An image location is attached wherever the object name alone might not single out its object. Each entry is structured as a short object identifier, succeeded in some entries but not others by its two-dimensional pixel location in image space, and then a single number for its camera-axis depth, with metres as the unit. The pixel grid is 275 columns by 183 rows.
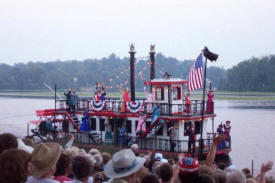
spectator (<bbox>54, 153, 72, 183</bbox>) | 11.87
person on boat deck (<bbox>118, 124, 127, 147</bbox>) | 48.53
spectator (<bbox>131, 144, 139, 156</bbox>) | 22.95
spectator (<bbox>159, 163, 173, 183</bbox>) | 12.61
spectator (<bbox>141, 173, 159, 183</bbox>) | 11.43
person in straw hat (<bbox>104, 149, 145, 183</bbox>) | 11.33
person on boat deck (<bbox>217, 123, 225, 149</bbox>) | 46.78
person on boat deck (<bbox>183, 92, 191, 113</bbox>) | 45.57
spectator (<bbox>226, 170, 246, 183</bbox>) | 12.21
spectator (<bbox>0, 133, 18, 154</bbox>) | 11.68
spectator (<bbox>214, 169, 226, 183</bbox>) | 13.62
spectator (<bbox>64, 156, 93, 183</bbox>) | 11.52
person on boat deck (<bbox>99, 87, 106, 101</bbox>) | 52.87
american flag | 45.84
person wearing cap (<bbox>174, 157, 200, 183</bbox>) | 10.96
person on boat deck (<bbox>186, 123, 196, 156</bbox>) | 43.28
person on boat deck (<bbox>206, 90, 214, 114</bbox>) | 47.53
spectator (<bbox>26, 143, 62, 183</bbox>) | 10.62
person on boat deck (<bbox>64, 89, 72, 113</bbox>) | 55.78
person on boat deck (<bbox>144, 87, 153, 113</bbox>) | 47.80
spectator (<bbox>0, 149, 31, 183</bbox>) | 9.80
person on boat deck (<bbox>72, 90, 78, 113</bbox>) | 56.03
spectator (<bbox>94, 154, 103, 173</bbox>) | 16.55
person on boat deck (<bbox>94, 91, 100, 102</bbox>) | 53.60
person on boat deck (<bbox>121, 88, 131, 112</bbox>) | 49.84
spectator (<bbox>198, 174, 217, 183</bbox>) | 10.79
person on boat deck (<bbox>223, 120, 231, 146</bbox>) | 47.02
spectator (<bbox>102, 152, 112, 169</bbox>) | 17.33
